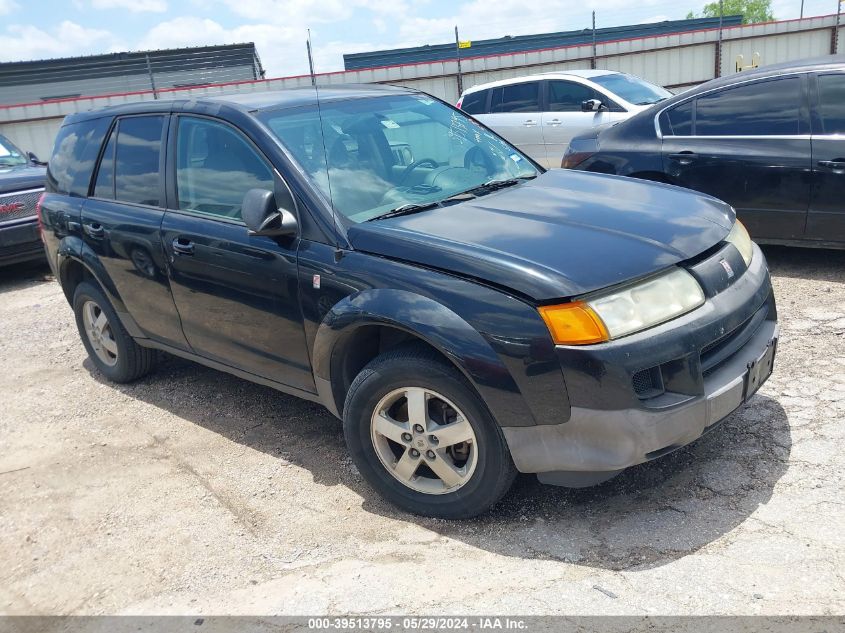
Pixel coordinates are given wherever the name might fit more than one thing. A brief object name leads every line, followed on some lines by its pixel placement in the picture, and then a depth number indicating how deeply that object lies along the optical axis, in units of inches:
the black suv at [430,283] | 112.0
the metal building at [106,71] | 1075.3
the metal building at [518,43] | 1199.6
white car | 403.5
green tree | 3161.9
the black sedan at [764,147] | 222.1
